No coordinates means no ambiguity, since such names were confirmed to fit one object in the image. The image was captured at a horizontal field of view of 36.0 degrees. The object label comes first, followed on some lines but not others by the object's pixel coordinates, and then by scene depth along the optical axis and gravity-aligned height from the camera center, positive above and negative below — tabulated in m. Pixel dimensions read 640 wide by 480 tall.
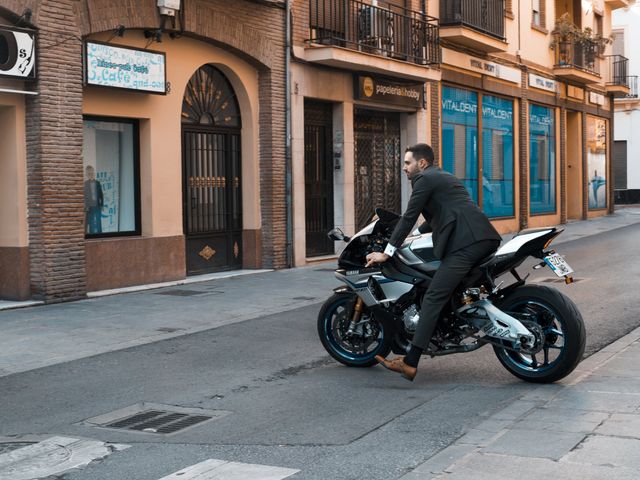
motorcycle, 7.10 -0.77
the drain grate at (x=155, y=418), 6.36 -1.40
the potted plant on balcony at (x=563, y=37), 29.78 +5.03
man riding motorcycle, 7.13 -0.25
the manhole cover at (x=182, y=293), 13.58 -1.17
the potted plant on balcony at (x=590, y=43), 30.34 +5.01
